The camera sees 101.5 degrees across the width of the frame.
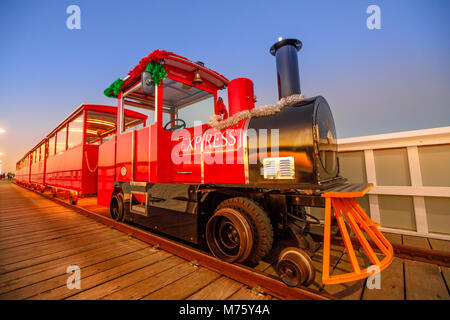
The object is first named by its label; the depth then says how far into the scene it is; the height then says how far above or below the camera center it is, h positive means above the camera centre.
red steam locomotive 1.68 +0.07
